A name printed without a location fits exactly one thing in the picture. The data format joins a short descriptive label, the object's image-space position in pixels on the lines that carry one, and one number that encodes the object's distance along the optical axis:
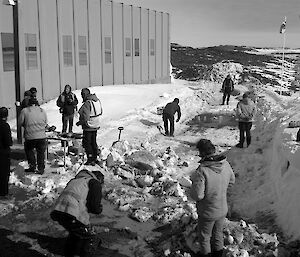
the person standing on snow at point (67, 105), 12.05
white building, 16.27
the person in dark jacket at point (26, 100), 9.54
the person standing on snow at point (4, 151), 7.76
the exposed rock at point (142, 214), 7.25
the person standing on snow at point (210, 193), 5.23
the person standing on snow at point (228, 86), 21.70
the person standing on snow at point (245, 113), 11.97
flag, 25.03
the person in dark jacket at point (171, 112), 14.57
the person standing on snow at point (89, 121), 9.41
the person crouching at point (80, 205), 5.15
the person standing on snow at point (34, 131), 8.85
